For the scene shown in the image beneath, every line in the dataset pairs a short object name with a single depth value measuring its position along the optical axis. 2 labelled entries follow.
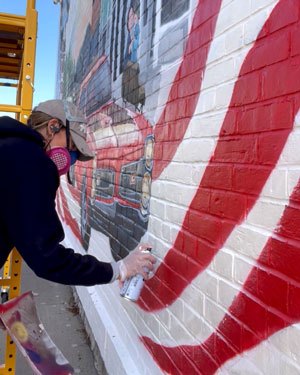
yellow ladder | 2.58
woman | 1.68
